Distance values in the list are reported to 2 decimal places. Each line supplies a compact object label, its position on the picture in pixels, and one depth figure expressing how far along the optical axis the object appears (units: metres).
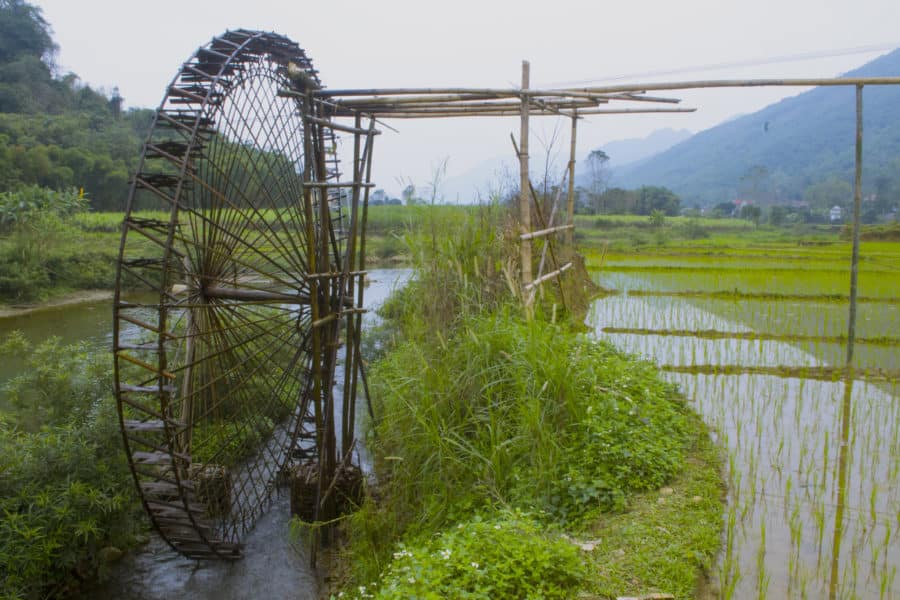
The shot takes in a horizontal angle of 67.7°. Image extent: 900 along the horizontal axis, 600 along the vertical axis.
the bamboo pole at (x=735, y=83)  6.66
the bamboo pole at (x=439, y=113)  6.47
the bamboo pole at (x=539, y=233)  7.18
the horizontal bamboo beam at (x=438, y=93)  5.38
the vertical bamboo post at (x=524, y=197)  6.99
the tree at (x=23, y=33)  44.31
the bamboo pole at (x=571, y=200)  9.78
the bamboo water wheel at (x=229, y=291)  4.72
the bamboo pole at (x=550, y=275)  7.14
